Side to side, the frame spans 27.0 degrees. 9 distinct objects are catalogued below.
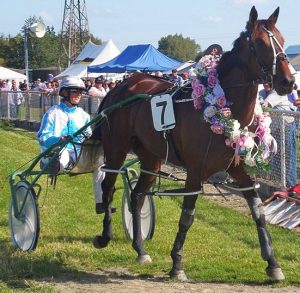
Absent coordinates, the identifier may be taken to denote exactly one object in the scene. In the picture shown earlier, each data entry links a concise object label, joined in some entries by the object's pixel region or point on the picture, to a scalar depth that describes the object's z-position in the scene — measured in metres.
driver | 6.48
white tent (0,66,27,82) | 36.83
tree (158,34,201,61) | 121.19
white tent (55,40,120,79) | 24.86
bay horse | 4.68
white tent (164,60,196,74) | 20.88
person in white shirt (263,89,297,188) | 8.44
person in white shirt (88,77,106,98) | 16.87
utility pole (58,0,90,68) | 65.81
